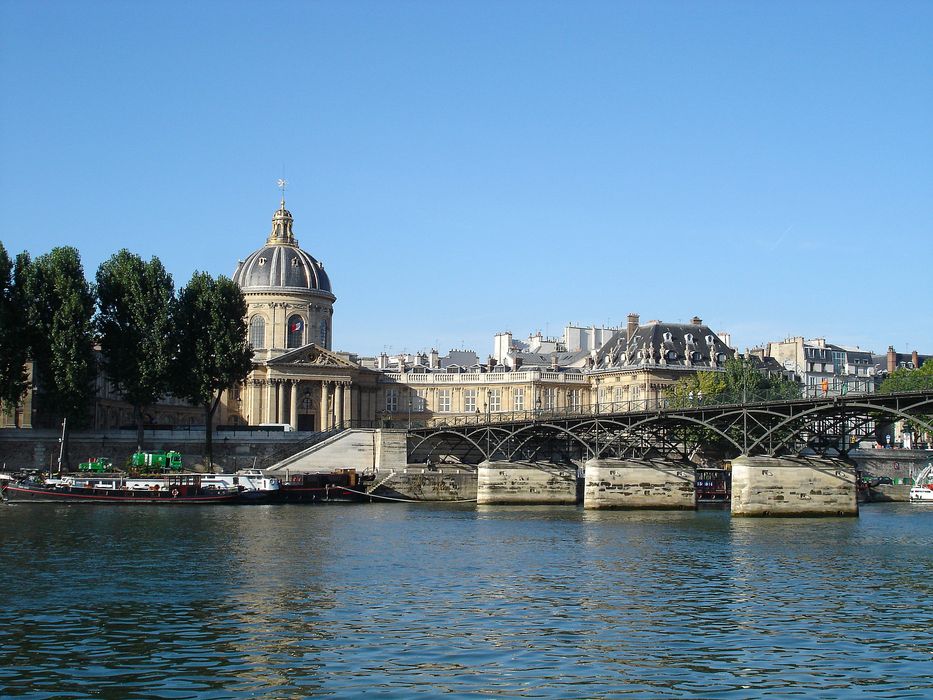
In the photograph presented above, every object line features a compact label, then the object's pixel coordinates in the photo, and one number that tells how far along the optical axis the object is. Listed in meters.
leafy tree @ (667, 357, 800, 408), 104.56
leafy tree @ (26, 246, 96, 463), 78.94
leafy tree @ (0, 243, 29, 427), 79.00
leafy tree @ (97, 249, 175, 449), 82.69
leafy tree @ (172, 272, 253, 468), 84.56
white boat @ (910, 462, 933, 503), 95.44
